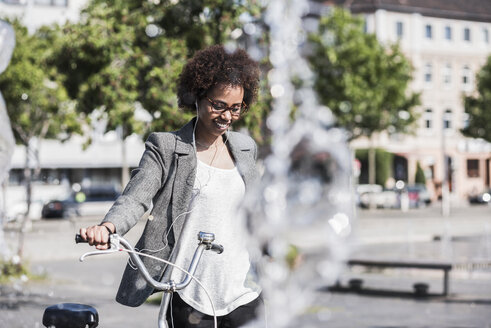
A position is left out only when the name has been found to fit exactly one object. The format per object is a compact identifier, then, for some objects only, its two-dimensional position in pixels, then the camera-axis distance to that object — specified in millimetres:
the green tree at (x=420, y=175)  53312
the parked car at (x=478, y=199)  49275
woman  2969
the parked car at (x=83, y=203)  36322
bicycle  2553
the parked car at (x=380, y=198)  43150
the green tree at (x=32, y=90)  22062
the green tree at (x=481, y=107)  43094
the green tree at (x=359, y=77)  37406
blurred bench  10820
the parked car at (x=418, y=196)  44969
